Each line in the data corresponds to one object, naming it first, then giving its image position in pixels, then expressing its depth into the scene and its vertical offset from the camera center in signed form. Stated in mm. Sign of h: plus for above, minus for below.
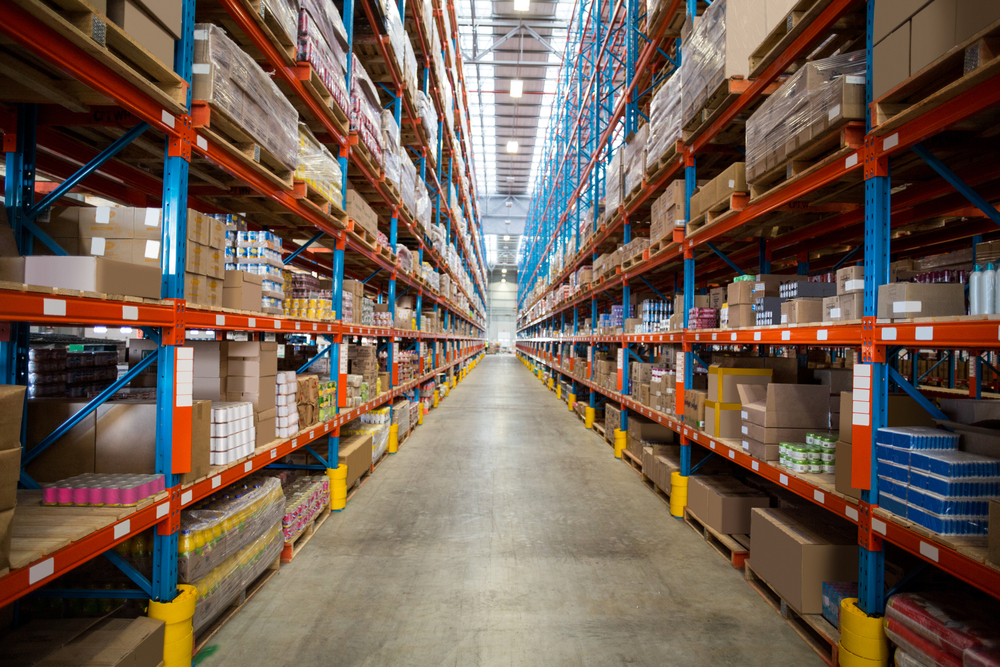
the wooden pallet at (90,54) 1914 +1211
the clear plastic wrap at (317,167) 4305 +1586
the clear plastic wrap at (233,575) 2775 -1528
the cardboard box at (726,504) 4094 -1389
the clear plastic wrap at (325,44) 4047 +2664
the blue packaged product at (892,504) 2398 -804
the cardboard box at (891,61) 2404 +1449
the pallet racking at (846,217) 2219 +1089
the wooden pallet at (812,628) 2739 -1792
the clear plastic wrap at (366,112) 5383 +2667
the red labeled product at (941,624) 2084 -1267
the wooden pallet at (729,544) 3893 -1706
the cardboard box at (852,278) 2697 +376
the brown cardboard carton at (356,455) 5281 -1338
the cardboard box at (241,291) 3277 +315
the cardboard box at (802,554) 2957 -1333
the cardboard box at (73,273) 2117 +268
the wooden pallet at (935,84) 1996 +1272
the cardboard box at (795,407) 3555 -467
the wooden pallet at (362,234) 5375 +1243
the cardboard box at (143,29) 2244 +1488
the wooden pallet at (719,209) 3994 +1198
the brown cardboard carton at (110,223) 2645 +608
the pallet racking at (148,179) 1916 +1109
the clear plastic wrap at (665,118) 5137 +2517
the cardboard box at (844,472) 2719 -725
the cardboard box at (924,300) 2379 +229
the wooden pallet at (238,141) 2773 +1303
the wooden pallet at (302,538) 3893 -1775
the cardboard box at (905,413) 2619 -367
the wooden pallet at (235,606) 2865 -1796
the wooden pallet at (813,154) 2727 +1223
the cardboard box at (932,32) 2184 +1465
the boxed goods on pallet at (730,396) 4195 -466
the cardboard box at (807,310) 3162 +222
